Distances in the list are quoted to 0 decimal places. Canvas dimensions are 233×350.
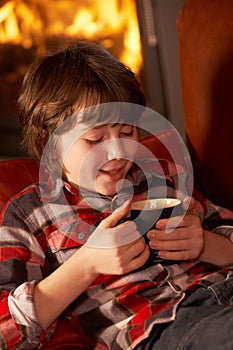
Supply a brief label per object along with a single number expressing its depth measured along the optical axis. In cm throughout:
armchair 177
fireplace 331
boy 151
